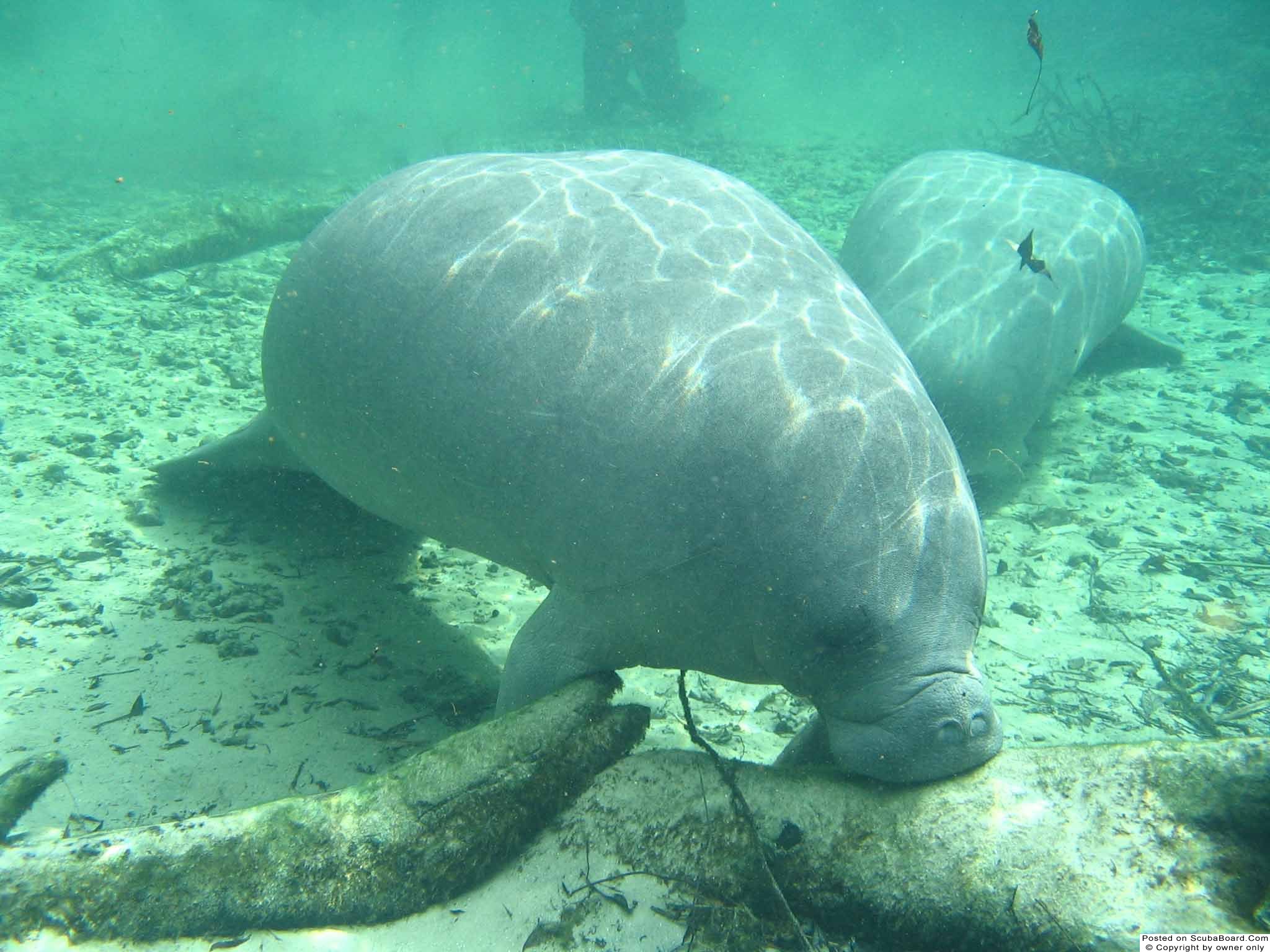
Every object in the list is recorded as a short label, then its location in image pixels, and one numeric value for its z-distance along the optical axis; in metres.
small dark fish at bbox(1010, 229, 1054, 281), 5.15
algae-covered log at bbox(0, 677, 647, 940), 2.29
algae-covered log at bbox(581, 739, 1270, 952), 2.15
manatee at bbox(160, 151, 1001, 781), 2.63
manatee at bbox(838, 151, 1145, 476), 5.31
